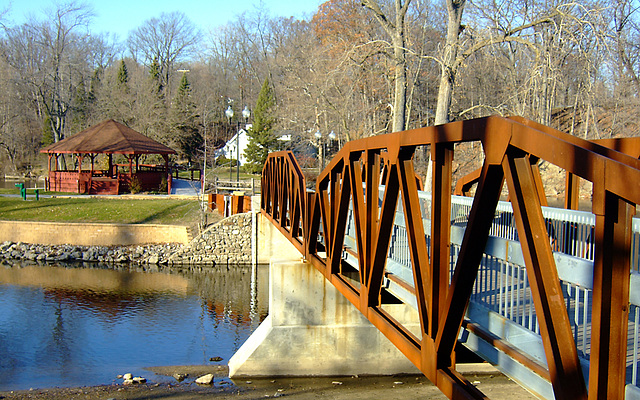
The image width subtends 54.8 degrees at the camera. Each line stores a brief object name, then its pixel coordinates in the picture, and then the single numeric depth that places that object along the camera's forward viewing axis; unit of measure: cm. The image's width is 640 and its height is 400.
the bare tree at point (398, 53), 1938
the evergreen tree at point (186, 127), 5522
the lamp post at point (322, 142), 3002
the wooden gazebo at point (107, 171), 3985
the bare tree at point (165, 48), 8006
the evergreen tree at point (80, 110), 6856
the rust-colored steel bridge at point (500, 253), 270
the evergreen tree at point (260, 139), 5441
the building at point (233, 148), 6118
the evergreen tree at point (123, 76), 6771
